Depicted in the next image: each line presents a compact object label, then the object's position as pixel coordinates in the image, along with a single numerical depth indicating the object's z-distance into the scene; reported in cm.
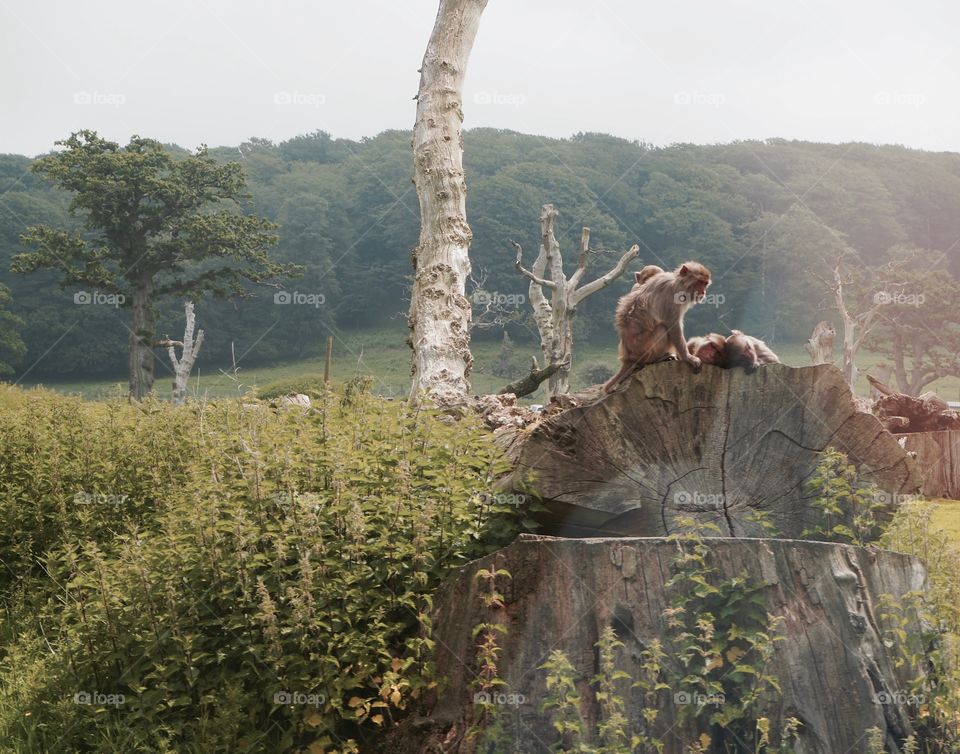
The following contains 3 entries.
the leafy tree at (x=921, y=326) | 4838
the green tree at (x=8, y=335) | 4421
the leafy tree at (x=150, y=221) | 3847
